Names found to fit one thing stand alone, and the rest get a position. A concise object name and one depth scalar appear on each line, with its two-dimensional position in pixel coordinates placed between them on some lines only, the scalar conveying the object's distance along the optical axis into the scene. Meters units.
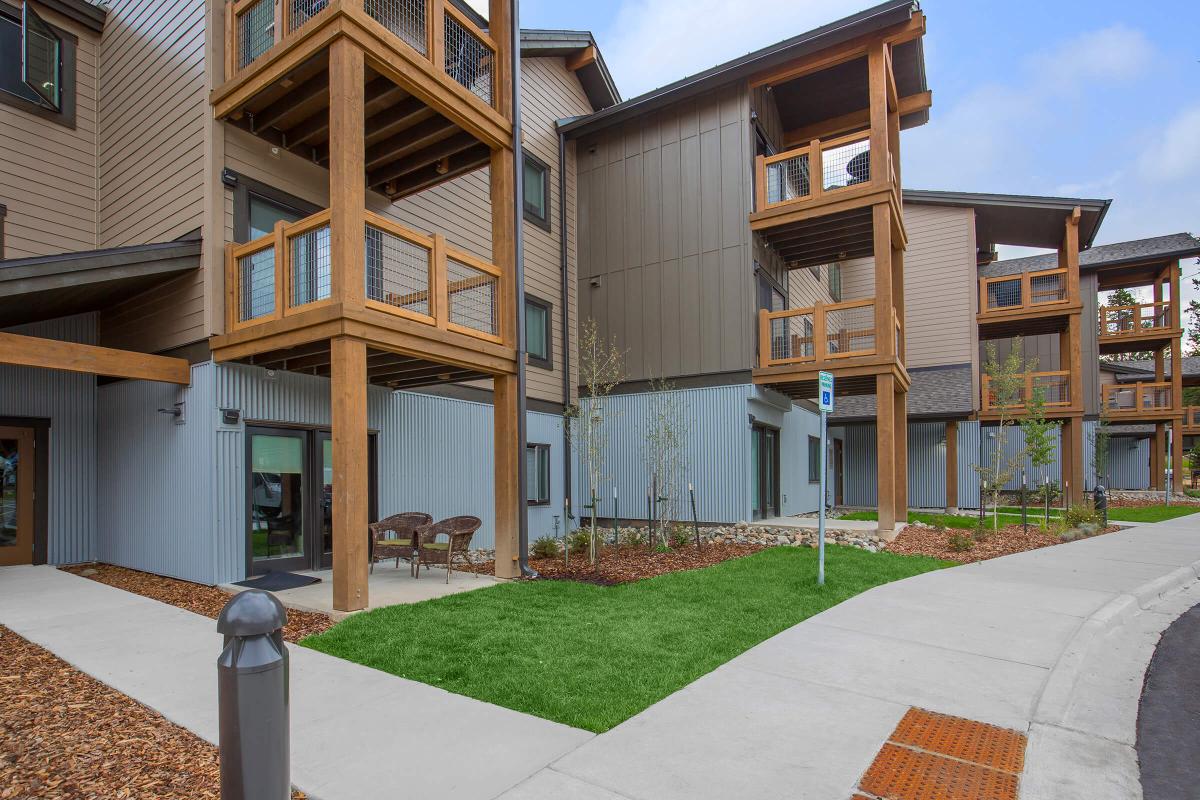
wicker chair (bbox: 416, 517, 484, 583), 9.08
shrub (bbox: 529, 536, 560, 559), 11.14
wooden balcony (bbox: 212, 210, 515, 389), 7.35
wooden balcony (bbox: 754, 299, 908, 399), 12.88
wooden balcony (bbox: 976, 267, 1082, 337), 20.81
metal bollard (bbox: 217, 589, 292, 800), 2.32
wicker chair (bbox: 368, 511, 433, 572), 9.35
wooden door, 9.30
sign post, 8.07
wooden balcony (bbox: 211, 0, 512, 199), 7.66
